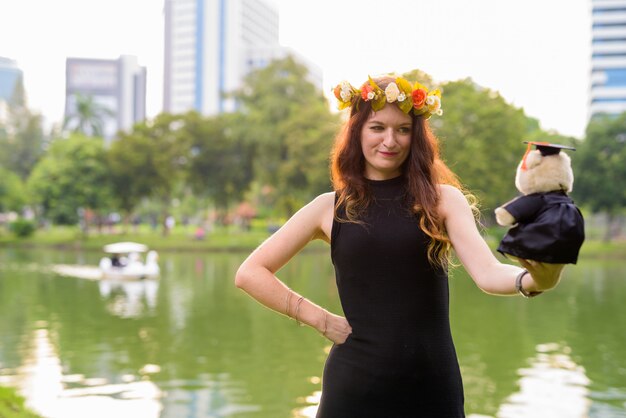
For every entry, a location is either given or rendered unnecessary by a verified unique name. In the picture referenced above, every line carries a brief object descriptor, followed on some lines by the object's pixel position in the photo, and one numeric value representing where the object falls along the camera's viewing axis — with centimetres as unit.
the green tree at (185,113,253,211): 4256
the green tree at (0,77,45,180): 5428
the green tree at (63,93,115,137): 5544
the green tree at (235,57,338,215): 3712
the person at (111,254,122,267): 2019
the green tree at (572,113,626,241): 3631
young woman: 203
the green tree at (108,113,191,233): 4147
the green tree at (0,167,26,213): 4509
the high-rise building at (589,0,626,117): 8000
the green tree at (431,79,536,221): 3384
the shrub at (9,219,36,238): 4238
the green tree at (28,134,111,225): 4094
